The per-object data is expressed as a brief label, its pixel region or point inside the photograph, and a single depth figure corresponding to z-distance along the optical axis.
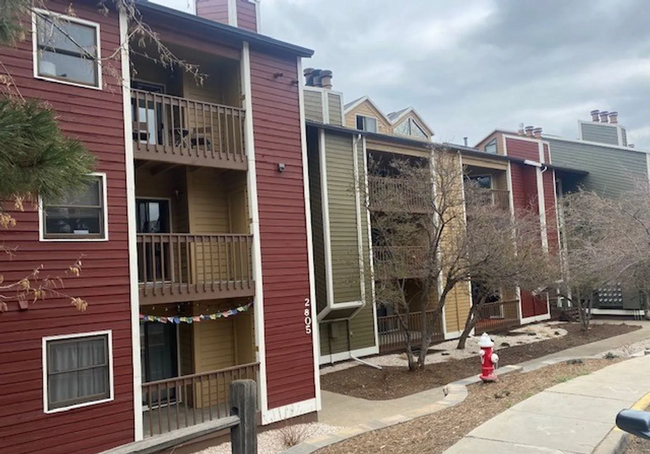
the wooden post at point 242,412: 4.20
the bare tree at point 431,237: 13.66
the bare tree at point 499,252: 13.64
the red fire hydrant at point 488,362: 9.23
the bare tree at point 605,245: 13.49
